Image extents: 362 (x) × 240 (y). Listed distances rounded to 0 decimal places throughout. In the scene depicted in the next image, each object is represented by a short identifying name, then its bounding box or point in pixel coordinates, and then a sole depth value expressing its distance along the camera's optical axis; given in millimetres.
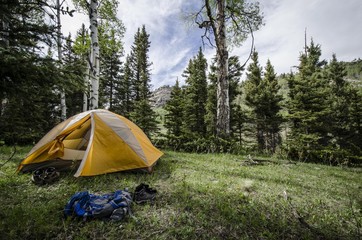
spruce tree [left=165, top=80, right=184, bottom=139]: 14414
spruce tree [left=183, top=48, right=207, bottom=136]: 20203
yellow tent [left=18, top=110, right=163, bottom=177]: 4562
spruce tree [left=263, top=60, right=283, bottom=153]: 20625
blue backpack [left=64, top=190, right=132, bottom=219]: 2760
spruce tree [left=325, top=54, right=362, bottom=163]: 17920
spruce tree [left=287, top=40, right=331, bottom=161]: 16172
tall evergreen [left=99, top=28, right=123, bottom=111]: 21562
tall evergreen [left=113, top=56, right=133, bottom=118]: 22794
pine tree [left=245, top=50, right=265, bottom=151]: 21047
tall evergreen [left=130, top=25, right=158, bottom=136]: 23562
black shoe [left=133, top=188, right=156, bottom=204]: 3341
